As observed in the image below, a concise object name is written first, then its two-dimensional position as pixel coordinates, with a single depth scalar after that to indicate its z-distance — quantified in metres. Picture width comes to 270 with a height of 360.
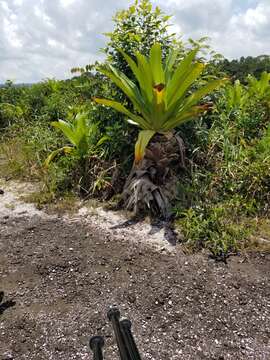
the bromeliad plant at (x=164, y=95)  2.68
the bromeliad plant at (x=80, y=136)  3.30
